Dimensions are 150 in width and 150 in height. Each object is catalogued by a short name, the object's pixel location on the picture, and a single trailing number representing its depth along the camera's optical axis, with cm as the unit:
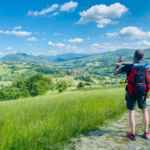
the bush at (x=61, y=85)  5513
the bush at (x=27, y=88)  4883
